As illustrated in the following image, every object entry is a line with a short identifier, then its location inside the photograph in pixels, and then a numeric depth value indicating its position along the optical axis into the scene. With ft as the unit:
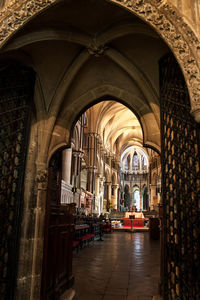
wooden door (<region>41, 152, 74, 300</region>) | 14.60
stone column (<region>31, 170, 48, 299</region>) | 14.29
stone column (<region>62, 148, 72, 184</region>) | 39.51
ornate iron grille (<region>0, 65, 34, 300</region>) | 12.72
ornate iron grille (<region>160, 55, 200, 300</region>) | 10.63
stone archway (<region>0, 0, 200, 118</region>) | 8.84
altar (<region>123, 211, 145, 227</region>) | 69.05
